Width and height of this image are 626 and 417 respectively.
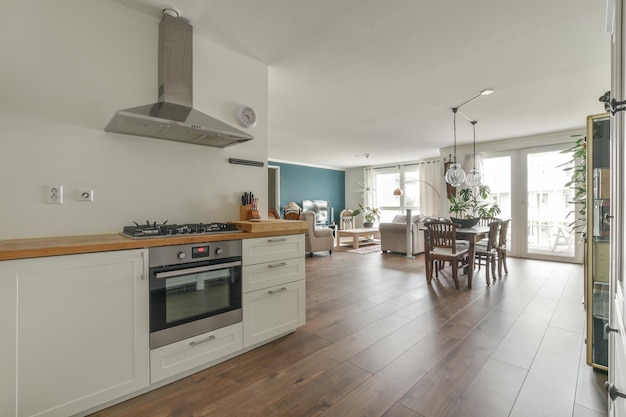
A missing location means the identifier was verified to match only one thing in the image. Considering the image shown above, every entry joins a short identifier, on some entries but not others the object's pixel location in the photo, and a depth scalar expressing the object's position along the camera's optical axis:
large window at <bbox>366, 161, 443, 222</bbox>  7.94
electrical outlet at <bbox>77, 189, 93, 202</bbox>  1.77
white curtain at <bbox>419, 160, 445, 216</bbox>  7.77
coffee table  7.02
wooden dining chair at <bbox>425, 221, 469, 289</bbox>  3.71
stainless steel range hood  1.83
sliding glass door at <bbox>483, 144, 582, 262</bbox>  5.35
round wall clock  2.46
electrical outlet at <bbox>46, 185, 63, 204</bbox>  1.68
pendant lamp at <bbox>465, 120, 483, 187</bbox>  4.60
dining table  3.73
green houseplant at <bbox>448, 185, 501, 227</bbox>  5.58
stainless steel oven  1.63
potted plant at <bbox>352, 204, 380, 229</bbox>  9.01
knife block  2.40
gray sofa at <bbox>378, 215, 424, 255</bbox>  6.06
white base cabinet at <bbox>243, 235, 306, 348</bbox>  2.03
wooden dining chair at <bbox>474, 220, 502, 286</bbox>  3.88
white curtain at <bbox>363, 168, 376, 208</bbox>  9.75
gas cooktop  1.68
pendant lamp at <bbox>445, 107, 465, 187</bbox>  4.25
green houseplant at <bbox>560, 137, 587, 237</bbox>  3.09
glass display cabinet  1.77
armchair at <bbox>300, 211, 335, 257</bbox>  5.86
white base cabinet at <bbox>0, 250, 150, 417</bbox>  1.26
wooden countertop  1.28
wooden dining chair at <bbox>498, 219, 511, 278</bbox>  4.20
